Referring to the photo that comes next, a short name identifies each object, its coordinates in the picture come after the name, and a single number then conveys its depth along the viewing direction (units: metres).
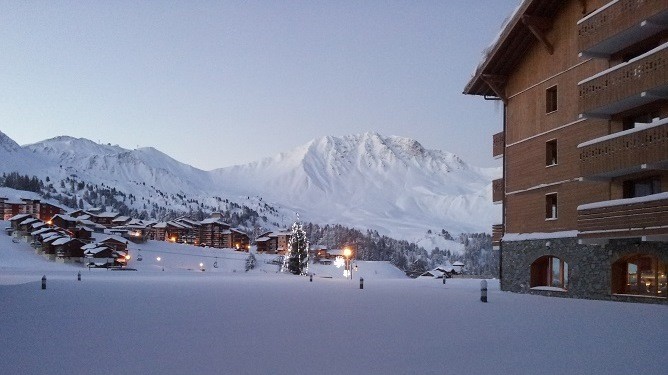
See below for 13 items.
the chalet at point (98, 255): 98.12
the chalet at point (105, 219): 149.50
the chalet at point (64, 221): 116.02
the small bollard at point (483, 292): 23.95
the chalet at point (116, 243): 107.75
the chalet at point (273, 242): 156.50
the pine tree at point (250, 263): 115.56
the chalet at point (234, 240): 161.88
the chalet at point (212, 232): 159.00
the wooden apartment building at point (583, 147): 24.61
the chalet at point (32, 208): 131.62
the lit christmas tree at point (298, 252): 80.56
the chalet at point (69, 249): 97.50
